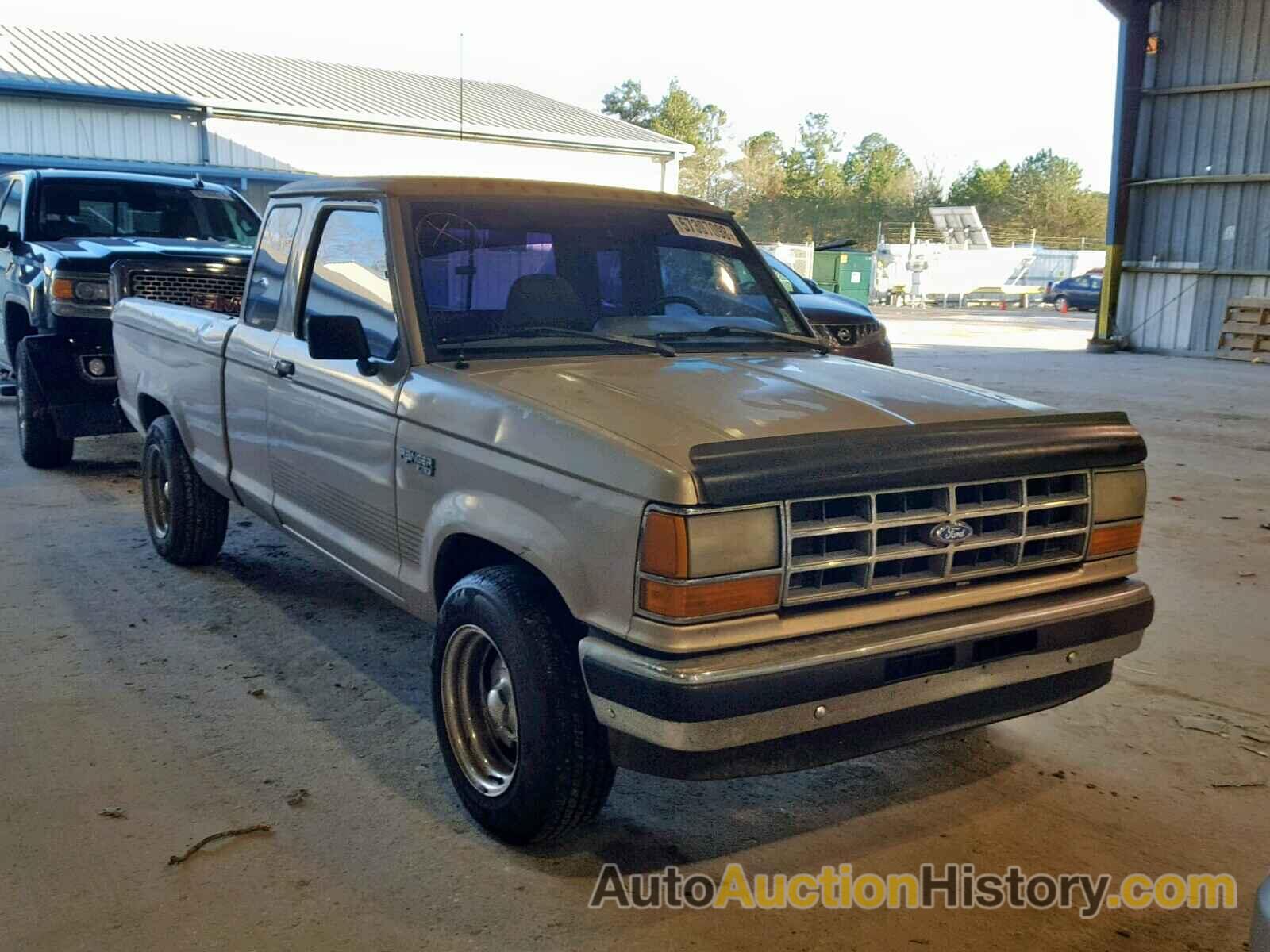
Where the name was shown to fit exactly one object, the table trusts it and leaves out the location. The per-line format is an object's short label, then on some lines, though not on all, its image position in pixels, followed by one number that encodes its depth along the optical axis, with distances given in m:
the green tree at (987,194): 65.75
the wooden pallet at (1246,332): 18.78
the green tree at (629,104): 78.31
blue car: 36.12
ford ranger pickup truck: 2.74
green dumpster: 33.62
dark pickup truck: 7.62
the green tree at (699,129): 74.19
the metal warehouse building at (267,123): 22.12
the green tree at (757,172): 72.94
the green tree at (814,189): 63.97
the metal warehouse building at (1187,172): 19.20
